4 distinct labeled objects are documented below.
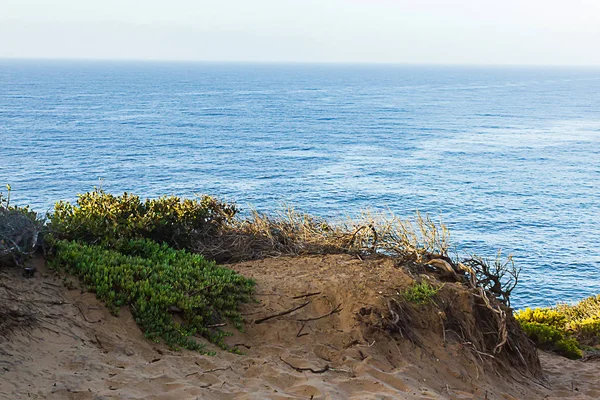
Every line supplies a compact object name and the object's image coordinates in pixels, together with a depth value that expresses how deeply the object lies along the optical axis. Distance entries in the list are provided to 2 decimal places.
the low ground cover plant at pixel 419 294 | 10.15
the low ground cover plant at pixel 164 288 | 8.59
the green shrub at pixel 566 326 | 14.90
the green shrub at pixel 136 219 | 11.21
